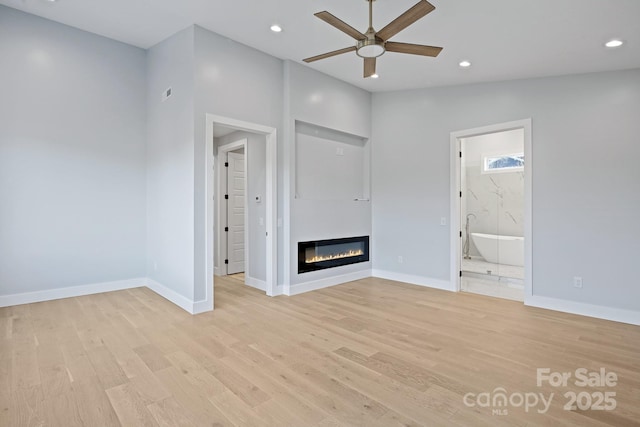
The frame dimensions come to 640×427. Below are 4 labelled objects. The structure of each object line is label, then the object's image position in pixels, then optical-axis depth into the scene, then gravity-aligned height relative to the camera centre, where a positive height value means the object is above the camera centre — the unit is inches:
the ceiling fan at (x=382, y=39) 96.0 +55.1
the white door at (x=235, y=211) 249.4 -3.3
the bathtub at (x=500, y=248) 270.1 -35.1
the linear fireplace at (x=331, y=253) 201.6 -30.3
